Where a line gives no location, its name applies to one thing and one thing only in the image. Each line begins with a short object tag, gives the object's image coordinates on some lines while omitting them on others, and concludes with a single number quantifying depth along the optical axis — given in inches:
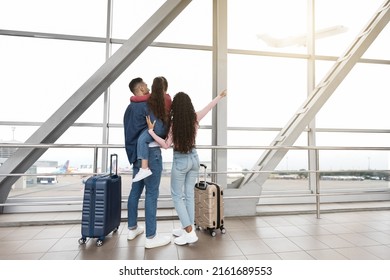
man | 74.4
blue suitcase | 76.0
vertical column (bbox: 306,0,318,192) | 152.6
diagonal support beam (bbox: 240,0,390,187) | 119.0
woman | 73.7
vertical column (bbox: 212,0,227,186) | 124.3
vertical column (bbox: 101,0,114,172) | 129.7
